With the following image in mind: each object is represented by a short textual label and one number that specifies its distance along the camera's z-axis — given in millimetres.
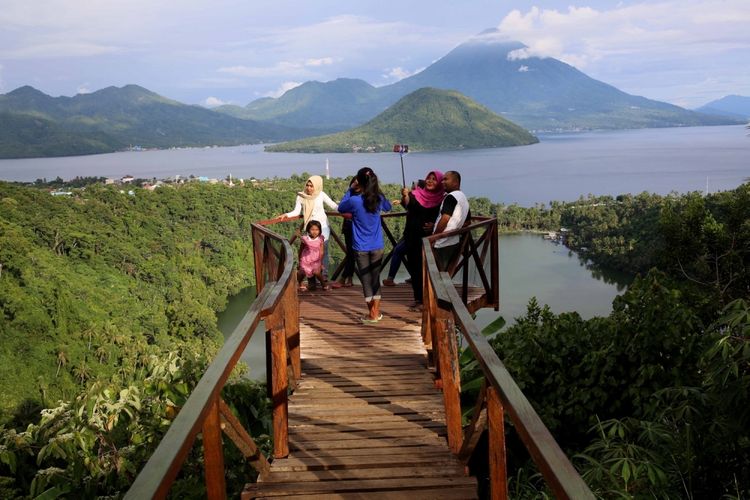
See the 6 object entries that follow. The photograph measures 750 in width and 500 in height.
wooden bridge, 1684
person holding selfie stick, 5945
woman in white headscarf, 6605
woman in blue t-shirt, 5566
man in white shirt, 5418
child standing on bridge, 6754
